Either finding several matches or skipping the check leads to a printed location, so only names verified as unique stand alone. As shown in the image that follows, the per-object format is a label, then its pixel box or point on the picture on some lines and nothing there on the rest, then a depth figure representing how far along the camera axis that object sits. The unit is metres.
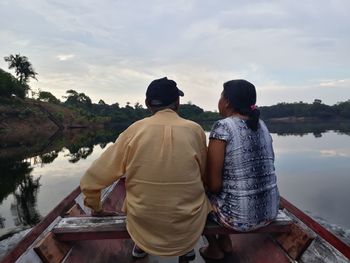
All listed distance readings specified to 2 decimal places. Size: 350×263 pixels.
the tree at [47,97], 69.37
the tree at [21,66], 59.88
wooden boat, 2.42
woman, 2.35
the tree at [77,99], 84.81
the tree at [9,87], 44.50
